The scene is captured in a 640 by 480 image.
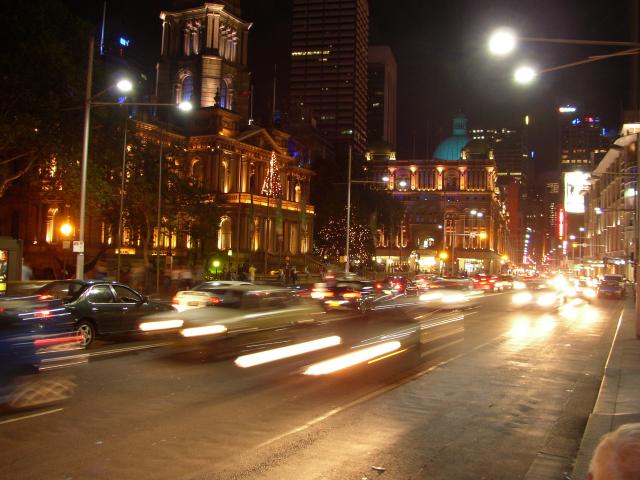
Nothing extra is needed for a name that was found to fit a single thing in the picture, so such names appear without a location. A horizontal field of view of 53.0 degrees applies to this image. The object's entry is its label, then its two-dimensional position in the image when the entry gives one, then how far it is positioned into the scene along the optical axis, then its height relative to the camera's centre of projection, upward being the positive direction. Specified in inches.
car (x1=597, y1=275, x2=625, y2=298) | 1913.1 -84.5
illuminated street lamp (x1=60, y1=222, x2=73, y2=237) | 1515.7 +49.9
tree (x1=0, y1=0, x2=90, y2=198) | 1079.0 +299.4
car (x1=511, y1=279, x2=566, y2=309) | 1477.5 -109.4
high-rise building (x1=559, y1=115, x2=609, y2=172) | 4887.1 +845.0
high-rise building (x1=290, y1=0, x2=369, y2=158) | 6584.6 +2003.8
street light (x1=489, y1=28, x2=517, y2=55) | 368.2 +125.8
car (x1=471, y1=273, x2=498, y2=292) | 2296.1 -88.1
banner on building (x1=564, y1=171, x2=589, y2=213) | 2659.9 +298.3
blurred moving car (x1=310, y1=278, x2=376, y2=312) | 961.5 -61.4
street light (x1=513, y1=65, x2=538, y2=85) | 430.3 +125.7
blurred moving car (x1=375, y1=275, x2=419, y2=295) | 1633.1 -77.9
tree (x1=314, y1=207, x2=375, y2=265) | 2938.0 +73.2
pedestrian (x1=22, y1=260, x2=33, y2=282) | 1090.7 -42.3
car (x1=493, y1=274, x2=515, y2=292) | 2440.9 -101.3
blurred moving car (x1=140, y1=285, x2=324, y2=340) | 567.8 -59.0
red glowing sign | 5807.1 +318.4
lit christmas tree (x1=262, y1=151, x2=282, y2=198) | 2549.2 +288.7
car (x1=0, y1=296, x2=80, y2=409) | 339.0 -58.5
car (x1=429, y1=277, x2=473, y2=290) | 1556.3 -67.1
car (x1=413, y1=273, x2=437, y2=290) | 1995.0 -84.7
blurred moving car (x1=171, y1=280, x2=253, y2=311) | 608.4 -42.9
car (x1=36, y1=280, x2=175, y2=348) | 589.0 -52.6
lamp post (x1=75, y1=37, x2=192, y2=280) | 872.4 +149.2
